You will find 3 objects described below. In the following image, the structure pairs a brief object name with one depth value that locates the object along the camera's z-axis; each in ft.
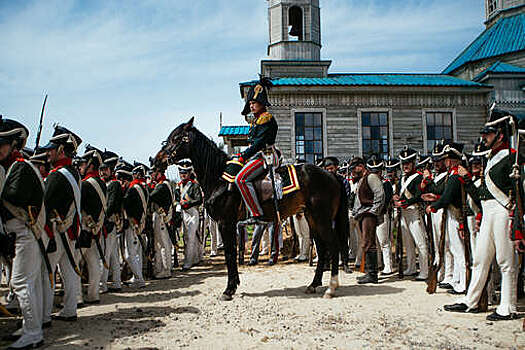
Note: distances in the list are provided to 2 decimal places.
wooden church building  60.08
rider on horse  22.50
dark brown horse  23.20
